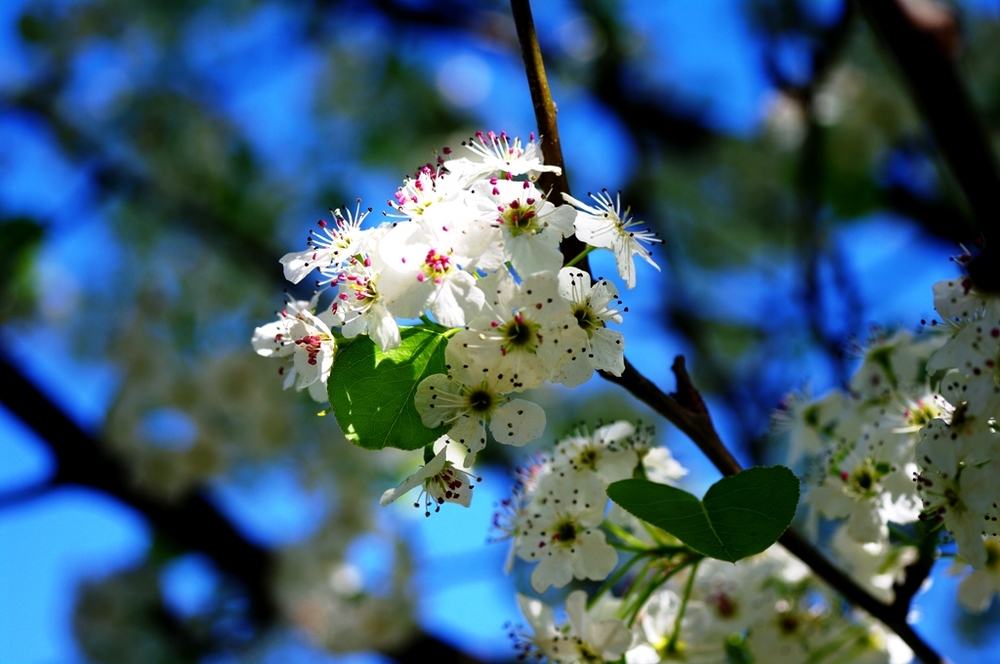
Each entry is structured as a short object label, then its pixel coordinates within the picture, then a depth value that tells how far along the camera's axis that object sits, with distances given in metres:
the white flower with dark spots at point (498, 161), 0.49
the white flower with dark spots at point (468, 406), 0.49
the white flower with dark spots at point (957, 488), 0.49
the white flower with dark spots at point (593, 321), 0.49
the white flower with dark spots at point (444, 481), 0.49
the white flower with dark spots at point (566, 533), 0.52
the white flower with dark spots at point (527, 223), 0.48
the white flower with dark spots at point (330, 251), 0.50
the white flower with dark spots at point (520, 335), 0.48
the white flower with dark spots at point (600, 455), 0.52
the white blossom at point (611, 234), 0.50
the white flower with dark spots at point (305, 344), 0.50
